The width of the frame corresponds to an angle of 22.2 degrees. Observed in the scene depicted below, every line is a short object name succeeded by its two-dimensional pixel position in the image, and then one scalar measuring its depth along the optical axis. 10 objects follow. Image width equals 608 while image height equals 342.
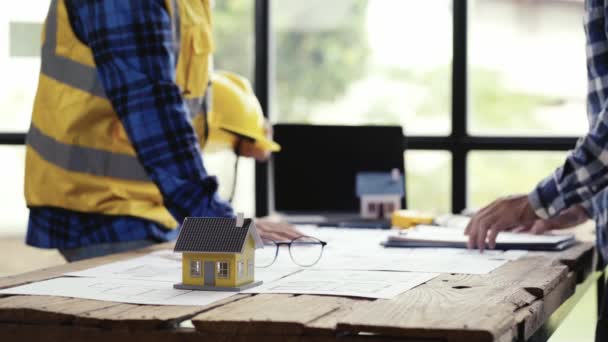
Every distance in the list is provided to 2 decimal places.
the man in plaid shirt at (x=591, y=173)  2.36
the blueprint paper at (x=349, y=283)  2.10
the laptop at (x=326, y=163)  3.42
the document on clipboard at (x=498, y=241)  2.64
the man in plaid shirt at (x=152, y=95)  2.49
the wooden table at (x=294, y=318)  1.89
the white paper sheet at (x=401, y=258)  2.35
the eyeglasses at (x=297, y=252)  2.40
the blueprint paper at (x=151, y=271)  2.24
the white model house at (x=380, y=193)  3.33
